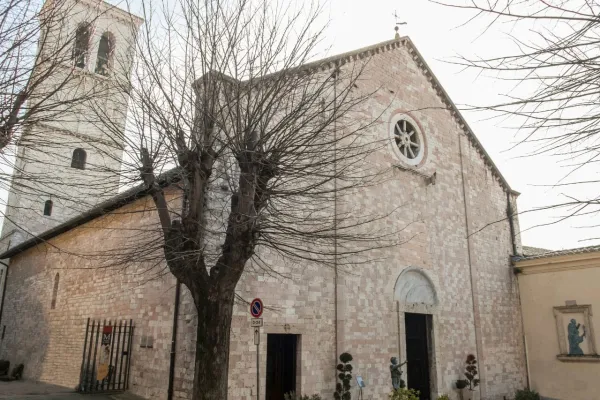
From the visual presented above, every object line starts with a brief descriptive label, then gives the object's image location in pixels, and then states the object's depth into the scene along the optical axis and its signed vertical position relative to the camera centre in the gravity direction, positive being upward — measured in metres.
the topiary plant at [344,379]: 10.41 -0.99
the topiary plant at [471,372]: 13.52 -1.03
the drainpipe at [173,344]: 9.47 -0.30
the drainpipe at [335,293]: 10.82 +0.87
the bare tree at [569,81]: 4.02 +2.15
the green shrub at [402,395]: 9.48 -1.19
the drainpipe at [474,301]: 14.20 +0.99
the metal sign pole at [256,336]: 8.03 -0.10
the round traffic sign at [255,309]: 8.31 +0.35
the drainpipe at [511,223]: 17.53 +3.96
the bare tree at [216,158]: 7.46 +2.80
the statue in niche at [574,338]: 14.48 -0.06
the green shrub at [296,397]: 9.66 -1.29
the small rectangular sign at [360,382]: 10.49 -1.05
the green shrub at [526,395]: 14.67 -1.77
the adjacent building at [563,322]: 14.27 +0.41
